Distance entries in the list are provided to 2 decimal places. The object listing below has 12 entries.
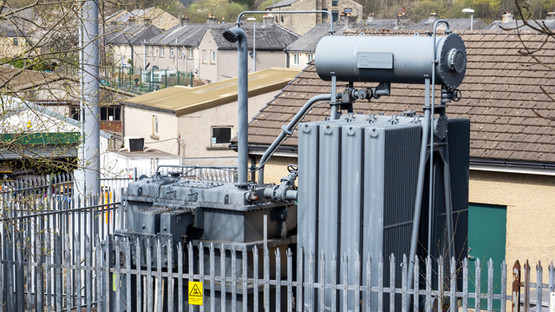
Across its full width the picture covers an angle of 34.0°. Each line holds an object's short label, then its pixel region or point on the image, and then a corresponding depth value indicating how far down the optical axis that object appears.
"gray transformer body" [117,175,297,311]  9.91
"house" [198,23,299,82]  69.25
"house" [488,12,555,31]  65.76
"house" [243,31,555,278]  15.41
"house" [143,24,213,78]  78.25
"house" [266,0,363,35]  98.94
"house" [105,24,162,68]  89.69
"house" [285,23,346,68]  66.50
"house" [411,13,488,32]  72.01
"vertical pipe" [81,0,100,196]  13.36
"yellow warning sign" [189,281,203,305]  9.71
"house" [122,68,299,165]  32.12
